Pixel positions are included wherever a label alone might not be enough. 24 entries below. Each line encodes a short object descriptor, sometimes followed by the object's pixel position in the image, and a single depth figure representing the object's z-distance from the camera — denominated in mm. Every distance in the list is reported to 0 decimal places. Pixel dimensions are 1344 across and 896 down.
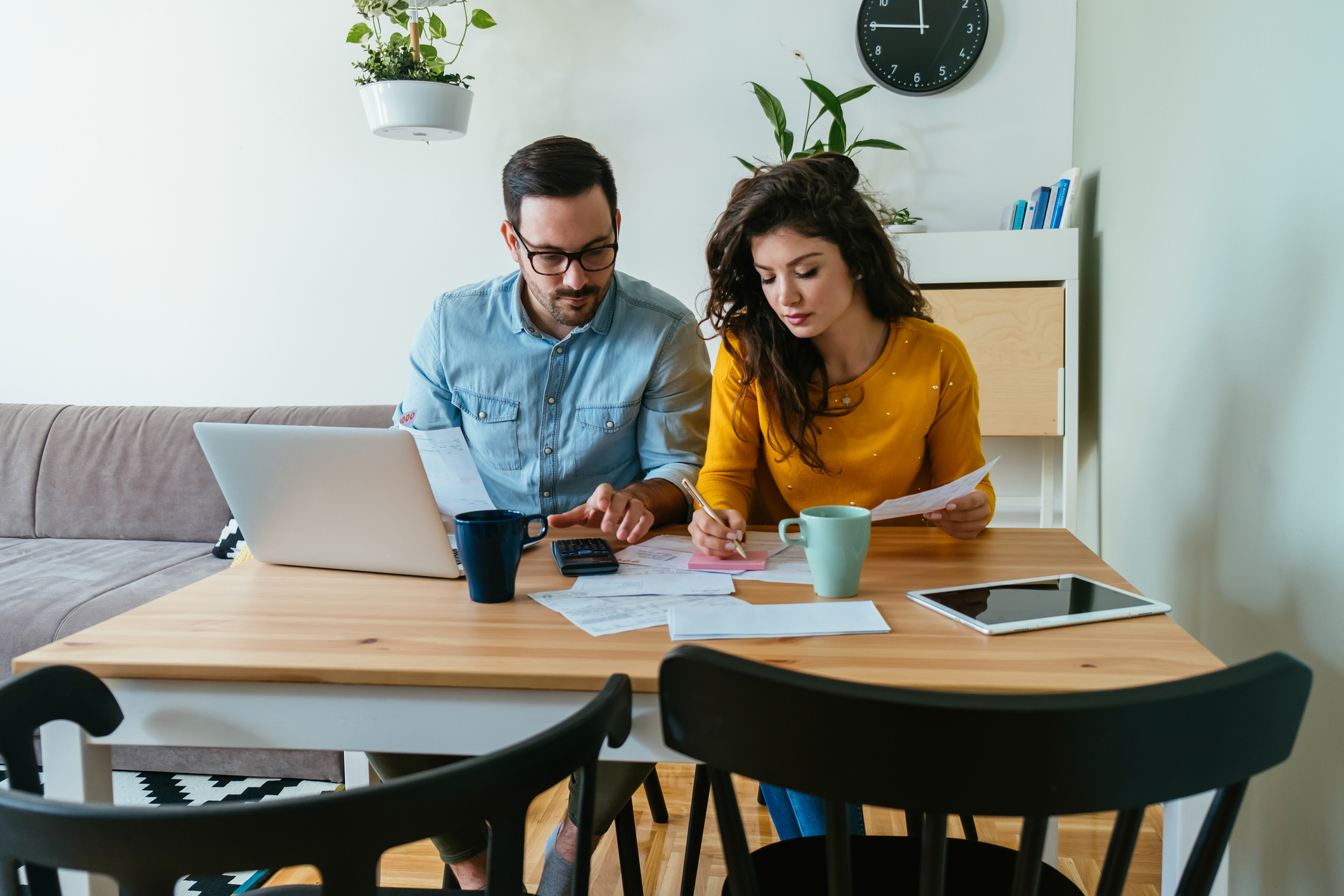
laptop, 1053
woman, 1452
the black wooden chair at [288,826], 474
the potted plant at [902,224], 2625
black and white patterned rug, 1927
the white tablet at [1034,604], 914
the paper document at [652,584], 1067
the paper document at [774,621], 898
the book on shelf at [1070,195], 2441
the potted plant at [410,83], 2580
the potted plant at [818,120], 2531
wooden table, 805
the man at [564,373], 1628
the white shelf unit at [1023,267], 2463
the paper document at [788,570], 1119
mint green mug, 997
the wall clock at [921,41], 2713
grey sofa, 2473
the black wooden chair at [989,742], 500
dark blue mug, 1004
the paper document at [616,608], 938
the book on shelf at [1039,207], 2533
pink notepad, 1170
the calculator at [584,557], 1156
